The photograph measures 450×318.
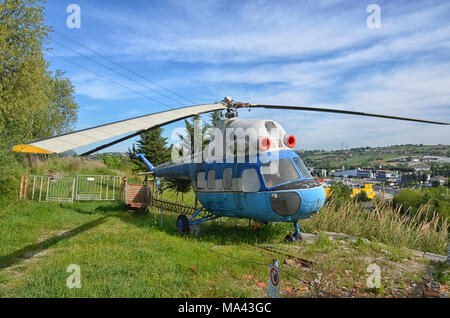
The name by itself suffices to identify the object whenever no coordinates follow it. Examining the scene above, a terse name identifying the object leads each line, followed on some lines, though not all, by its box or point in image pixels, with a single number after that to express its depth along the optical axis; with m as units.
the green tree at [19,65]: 17.30
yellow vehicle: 25.49
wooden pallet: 13.48
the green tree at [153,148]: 21.92
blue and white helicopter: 7.23
